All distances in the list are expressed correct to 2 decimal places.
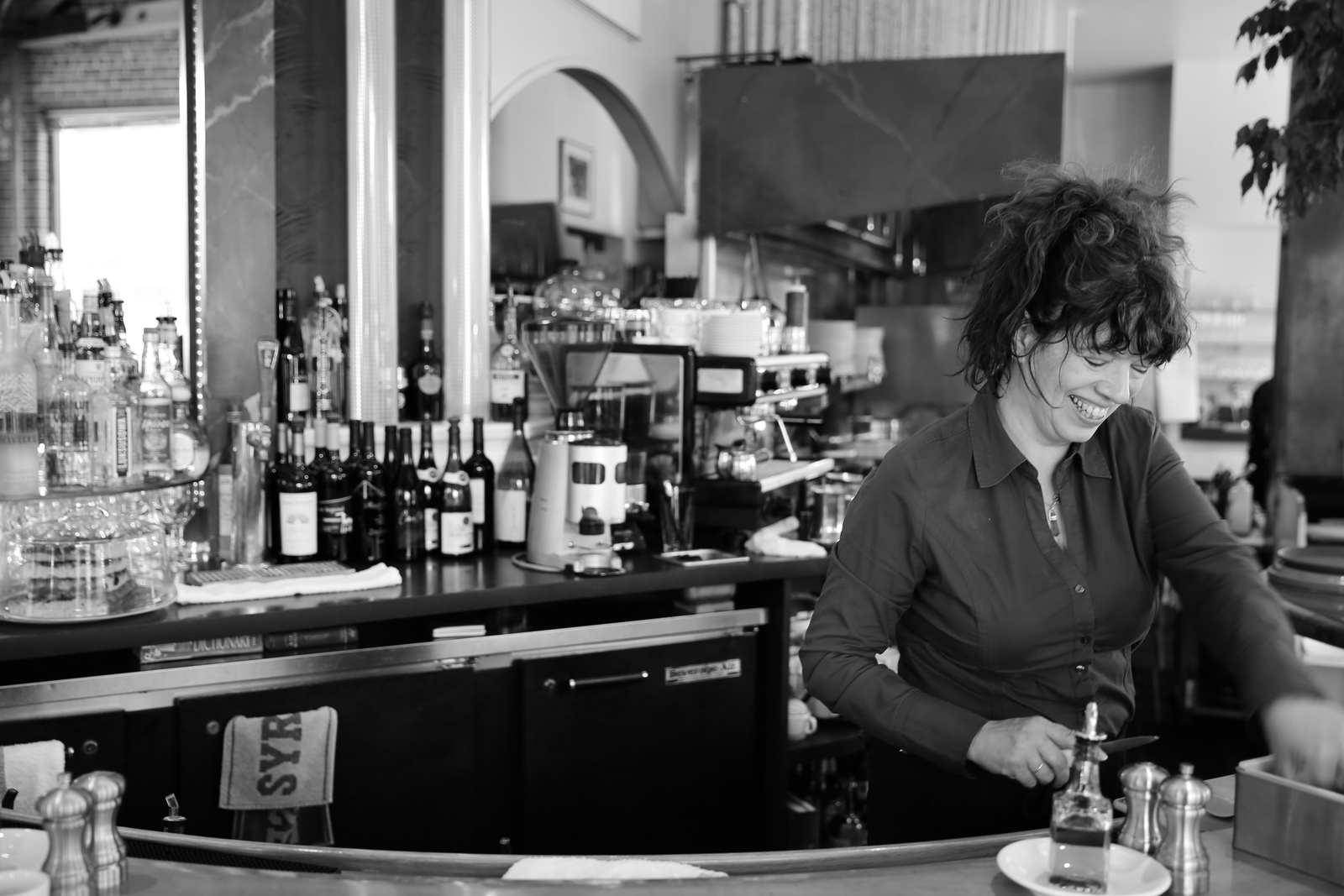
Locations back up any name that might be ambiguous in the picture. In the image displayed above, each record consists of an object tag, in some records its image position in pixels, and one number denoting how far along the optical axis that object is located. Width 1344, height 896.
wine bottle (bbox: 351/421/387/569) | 3.18
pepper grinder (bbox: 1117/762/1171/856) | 1.36
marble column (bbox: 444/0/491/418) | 3.67
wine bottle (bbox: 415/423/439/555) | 3.28
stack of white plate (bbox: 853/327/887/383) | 7.05
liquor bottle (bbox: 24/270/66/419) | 2.63
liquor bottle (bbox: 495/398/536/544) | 3.41
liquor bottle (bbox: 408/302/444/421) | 3.60
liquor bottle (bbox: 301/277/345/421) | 3.42
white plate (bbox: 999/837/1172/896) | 1.27
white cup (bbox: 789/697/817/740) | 3.51
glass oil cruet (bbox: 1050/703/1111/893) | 1.25
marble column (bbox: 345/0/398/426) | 3.48
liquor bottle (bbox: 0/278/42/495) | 2.51
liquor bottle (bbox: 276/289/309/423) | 3.30
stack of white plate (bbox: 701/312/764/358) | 3.96
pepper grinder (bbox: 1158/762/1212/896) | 1.30
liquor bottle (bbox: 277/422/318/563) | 3.07
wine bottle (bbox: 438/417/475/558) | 3.24
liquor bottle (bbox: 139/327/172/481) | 2.78
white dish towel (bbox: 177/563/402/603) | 2.69
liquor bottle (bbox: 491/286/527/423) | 3.72
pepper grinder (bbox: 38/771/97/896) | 1.23
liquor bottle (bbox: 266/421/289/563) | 3.13
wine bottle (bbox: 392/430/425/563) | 3.20
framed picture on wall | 6.32
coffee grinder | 3.12
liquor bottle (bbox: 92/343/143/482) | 2.68
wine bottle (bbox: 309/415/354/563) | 3.15
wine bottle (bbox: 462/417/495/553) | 3.38
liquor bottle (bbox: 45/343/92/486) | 2.64
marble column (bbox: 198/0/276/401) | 3.32
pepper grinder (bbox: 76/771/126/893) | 1.28
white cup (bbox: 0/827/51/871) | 1.31
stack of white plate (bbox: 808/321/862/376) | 6.35
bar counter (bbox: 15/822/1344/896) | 1.34
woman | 1.69
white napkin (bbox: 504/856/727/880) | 1.41
